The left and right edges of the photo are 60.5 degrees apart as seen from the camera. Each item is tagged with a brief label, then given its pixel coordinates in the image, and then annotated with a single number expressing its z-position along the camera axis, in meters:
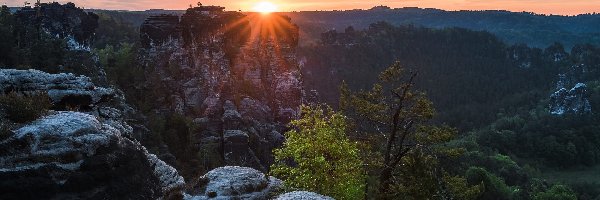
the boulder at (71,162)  18.16
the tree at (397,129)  30.27
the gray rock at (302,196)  19.58
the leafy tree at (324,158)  30.80
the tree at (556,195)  92.62
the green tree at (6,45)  68.25
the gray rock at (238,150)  81.44
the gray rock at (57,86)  25.75
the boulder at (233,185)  24.66
